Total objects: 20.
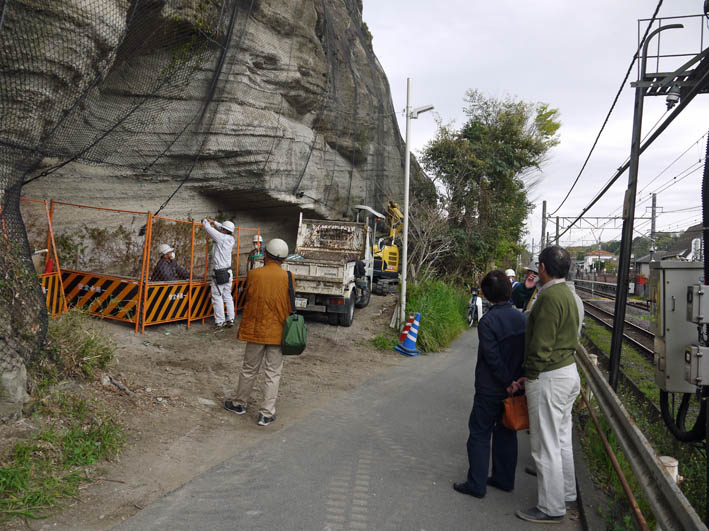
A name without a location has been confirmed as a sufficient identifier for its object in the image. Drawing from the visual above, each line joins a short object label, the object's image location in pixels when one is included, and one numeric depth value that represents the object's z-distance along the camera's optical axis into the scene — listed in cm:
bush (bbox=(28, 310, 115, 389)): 473
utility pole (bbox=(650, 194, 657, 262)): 3161
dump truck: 1089
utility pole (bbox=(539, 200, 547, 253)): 4550
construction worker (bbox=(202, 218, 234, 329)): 957
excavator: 1690
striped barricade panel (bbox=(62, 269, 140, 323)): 854
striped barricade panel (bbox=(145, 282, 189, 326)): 875
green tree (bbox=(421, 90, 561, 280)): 2180
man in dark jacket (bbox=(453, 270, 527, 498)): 381
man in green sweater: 347
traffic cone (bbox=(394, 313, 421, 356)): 1033
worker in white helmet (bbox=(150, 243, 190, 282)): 940
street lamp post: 1145
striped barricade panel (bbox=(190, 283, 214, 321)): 993
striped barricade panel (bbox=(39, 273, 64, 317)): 816
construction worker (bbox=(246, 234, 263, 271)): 1054
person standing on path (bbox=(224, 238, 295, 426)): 525
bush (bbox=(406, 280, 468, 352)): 1098
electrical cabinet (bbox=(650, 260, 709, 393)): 404
